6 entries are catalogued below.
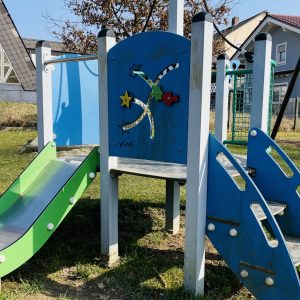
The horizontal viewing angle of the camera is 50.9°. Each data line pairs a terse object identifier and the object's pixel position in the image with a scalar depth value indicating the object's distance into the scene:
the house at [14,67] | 18.11
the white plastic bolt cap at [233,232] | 2.08
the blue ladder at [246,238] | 1.96
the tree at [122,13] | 10.08
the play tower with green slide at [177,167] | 2.05
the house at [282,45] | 17.61
